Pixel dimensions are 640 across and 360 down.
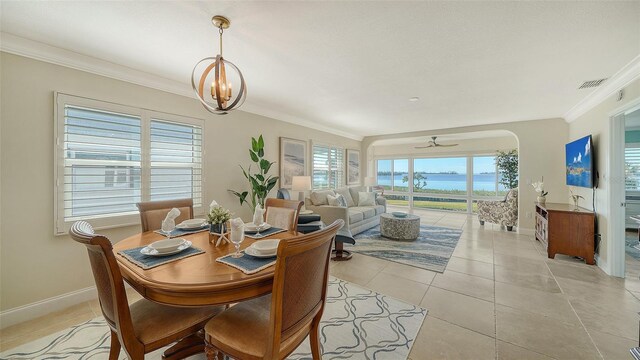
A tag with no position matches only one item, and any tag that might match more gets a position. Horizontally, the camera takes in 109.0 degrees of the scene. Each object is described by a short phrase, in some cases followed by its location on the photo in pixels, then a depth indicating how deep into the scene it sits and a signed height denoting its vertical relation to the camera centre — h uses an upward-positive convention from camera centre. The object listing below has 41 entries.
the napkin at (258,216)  1.98 -0.31
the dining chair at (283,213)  2.26 -0.33
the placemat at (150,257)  1.29 -0.47
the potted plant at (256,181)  3.74 -0.01
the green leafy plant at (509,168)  5.67 +0.31
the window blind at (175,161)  2.88 +0.26
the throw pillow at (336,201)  4.51 -0.40
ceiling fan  6.88 +1.15
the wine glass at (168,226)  1.78 -0.36
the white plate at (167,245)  1.43 -0.42
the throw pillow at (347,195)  5.62 -0.36
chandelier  1.73 +0.76
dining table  1.09 -0.49
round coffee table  4.41 -0.91
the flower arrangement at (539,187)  4.37 -0.12
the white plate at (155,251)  1.40 -0.44
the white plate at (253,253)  1.37 -0.44
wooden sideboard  3.25 -0.76
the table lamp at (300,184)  4.30 -0.06
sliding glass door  7.19 -0.04
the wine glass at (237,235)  1.45 -0.35
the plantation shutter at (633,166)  4.98 +0.32
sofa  4.27 -0.61
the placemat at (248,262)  1.23 -0.47
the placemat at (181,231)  1.91 -0.44
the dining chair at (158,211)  2.11 -0.30
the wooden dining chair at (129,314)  1.09 -0.78
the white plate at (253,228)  2.00 -0.42
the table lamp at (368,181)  6.80 -0.01
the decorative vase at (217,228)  1.71 -0.36
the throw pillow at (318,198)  4.59 -0.35
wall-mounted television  3.24 +0.29
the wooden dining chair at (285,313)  1.04 -0.72
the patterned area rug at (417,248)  3.42 -1.18
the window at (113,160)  2.27 +0.24
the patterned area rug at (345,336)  1.70 -1.28
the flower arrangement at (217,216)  1.71 -0.26
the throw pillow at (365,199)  5.83 -0.47
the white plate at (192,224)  2.04 -0.40
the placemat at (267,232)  1.87 -0.45
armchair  5.09 -0.69
